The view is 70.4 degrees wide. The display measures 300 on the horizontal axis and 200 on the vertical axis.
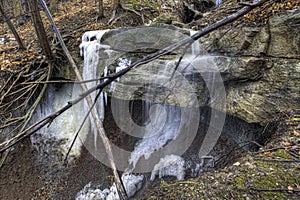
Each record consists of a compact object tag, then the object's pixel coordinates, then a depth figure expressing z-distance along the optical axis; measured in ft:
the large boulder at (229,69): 11.05
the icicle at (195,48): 14.42
